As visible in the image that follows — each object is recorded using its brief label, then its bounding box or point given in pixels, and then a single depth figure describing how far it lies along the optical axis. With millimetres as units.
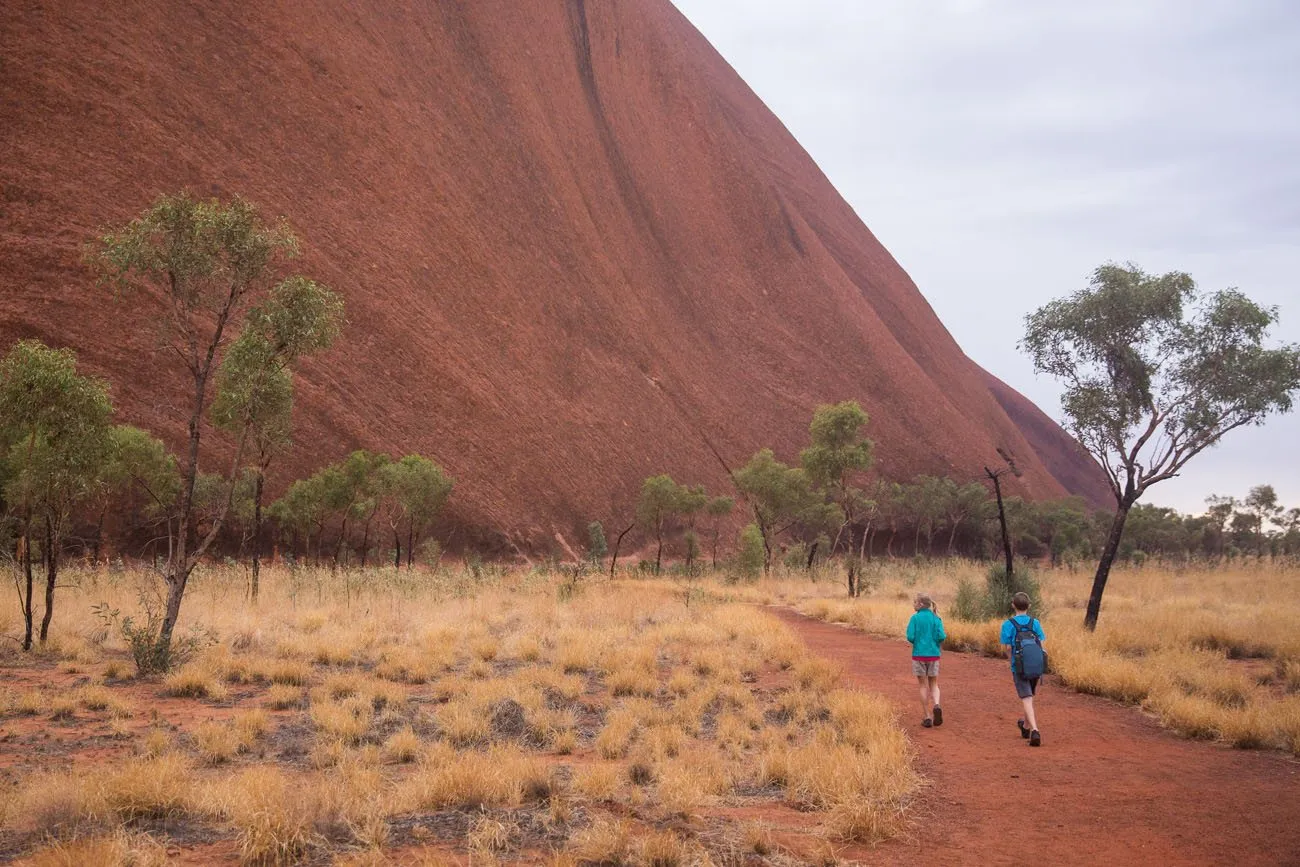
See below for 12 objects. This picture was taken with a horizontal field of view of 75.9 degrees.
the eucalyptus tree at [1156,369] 17047
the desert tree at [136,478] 23969
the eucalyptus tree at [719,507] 45750
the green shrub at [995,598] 18141
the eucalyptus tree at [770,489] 38938
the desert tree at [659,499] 39562
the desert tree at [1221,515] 54906
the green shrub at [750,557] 34625
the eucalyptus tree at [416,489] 29844
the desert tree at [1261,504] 51875
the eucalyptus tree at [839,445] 30078
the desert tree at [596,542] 40438
